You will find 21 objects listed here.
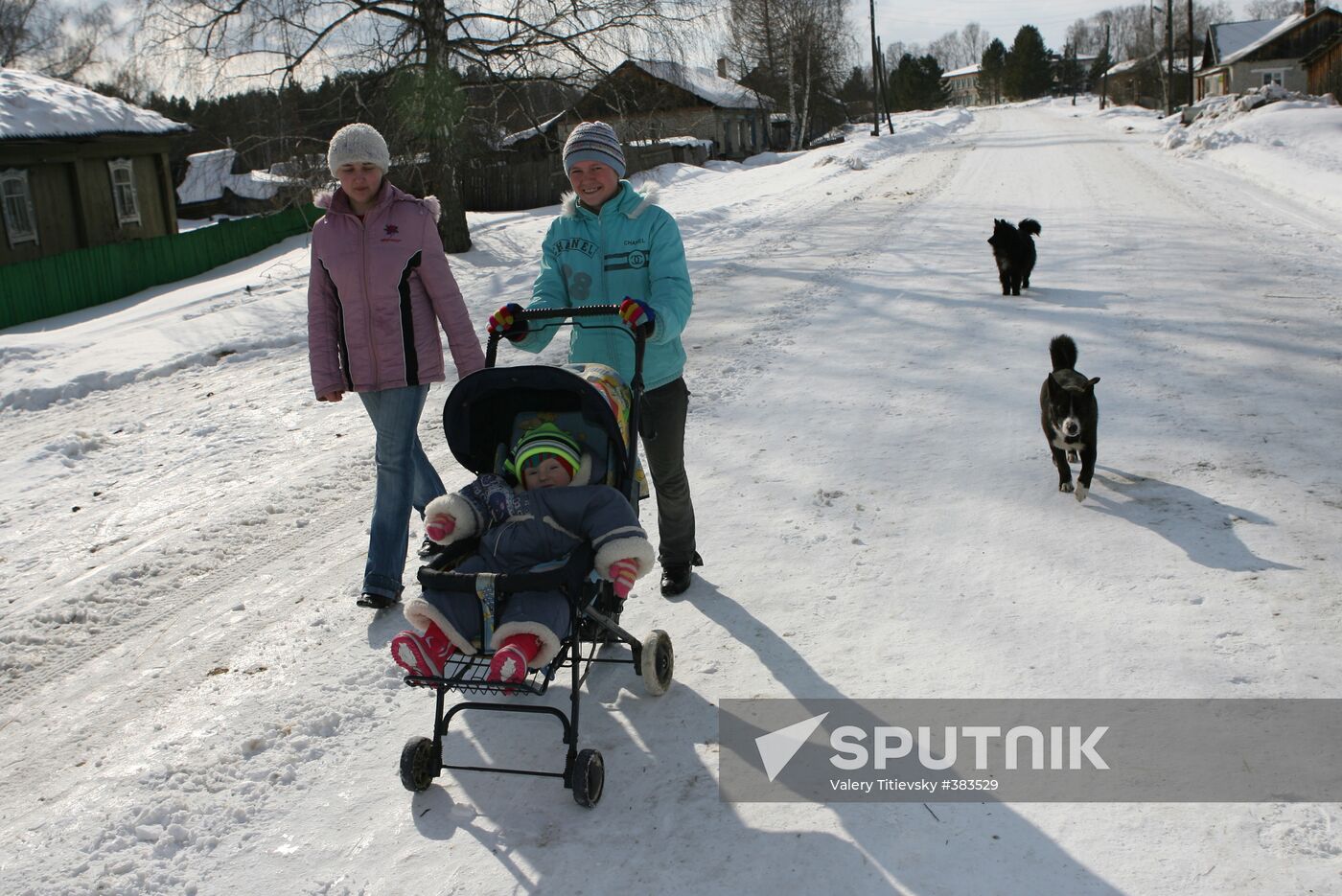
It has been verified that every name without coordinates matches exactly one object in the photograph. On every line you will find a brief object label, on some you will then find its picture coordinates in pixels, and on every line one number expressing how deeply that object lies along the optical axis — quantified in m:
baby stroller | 3.14
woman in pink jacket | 4.46
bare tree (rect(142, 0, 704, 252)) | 16.20
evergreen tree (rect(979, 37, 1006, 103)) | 116.88
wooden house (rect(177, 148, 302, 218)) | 49.91
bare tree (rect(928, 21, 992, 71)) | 197.12
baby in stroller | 3.08
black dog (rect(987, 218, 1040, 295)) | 9.87
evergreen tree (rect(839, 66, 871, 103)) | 82.60
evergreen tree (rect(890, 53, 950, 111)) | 91.94
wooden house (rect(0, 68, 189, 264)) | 22.23
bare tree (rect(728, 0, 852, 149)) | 50.88
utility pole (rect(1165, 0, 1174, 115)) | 50.17
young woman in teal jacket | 4.03
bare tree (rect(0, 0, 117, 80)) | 45.50
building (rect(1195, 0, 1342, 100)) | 58.84
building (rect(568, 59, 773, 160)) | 17.38
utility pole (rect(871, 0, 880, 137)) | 50.09
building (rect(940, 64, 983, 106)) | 159.50
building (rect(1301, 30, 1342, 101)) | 45.82
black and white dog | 5.09
